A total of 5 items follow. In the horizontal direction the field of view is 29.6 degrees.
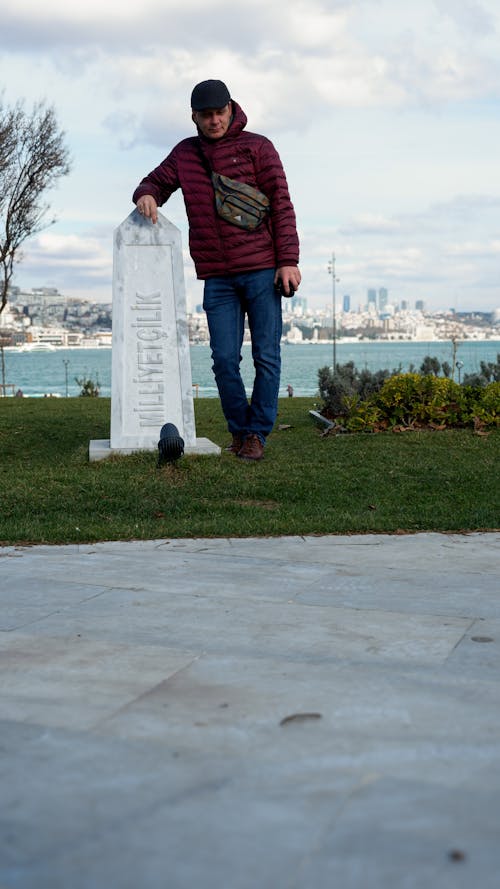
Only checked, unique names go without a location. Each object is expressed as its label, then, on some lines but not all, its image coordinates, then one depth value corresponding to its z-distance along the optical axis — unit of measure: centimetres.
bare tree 1950
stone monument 751
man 705
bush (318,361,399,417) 1101
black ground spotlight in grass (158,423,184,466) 662
